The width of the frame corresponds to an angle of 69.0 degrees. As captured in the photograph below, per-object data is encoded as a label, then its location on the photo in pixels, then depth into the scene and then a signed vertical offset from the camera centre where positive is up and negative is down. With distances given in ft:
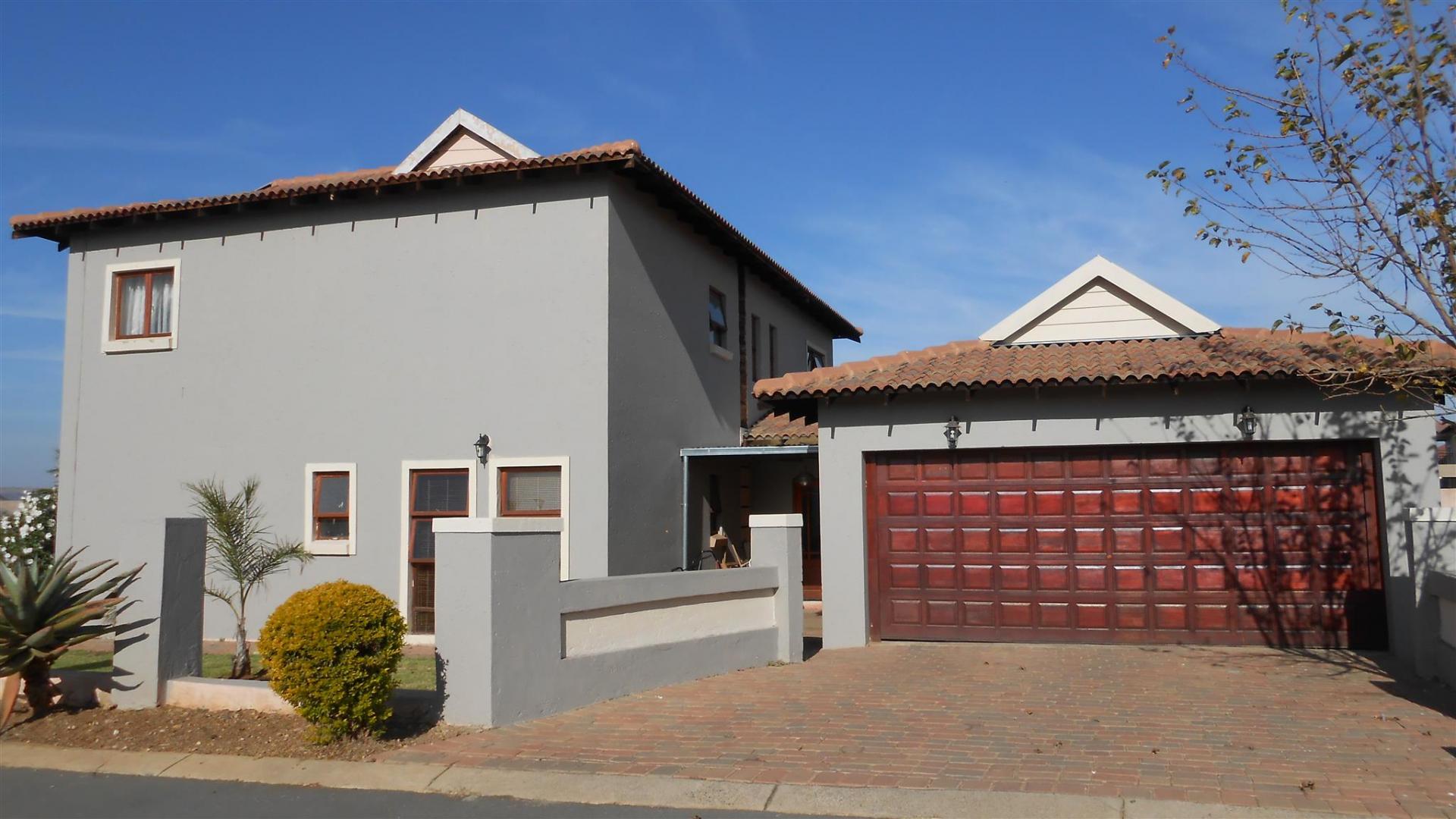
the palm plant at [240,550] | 32.91 -1.57
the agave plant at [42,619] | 26.86 -2.85
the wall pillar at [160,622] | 28.09 -3.10
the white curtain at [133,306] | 49.85 +9.41
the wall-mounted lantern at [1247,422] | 38.42 +2.71
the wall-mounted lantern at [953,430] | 41.06 +2.69
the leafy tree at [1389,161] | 29.81 +10.01
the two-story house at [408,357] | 42.93 +6.44
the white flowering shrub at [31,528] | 56.90 -1.14
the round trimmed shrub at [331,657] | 23.97 -3.49
